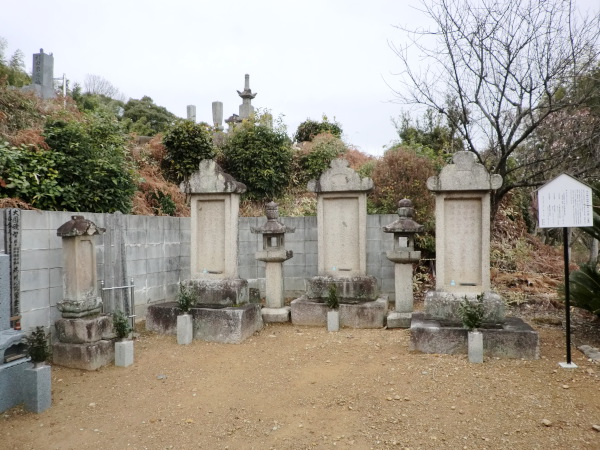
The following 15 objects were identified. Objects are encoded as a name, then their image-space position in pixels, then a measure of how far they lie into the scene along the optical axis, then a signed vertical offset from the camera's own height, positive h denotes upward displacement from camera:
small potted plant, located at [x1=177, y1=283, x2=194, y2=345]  5.73 -1.27
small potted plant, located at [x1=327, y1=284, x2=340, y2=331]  6.27 -1.25
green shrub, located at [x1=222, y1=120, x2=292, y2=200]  12.24 +2.23
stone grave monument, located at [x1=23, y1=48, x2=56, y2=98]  14.36 +5.77
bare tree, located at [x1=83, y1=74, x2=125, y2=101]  31.81 +11.39
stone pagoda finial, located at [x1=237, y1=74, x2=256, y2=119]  20.31 +6.67
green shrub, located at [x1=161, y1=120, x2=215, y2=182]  11.95 +2.49
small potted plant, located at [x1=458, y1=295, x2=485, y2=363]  4.60 -1.12
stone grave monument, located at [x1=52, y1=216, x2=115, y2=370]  4.81 -0.99
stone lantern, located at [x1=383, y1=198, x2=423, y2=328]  6.48 -0.40
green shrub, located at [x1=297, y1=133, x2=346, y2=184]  13.30 +2.48
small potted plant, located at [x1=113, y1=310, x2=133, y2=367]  4.93 -1.36
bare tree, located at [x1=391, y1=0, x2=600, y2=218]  7.16 +2.69
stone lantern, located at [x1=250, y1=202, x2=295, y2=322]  6.79 -0.47
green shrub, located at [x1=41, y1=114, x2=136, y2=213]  6.39 +0.97
